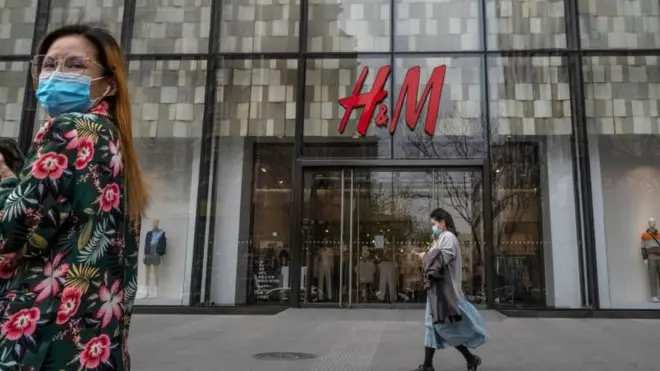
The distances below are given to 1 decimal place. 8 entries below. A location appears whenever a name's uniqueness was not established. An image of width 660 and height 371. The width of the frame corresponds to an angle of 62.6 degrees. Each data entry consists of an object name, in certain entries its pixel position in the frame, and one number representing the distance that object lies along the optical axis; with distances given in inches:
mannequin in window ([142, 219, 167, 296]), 485.1
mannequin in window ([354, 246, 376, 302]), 494.0
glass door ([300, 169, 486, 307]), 489.1
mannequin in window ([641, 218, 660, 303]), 473.4
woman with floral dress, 60.2
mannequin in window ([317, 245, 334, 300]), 488.7
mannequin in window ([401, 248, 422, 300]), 493.7
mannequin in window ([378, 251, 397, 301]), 494.6
